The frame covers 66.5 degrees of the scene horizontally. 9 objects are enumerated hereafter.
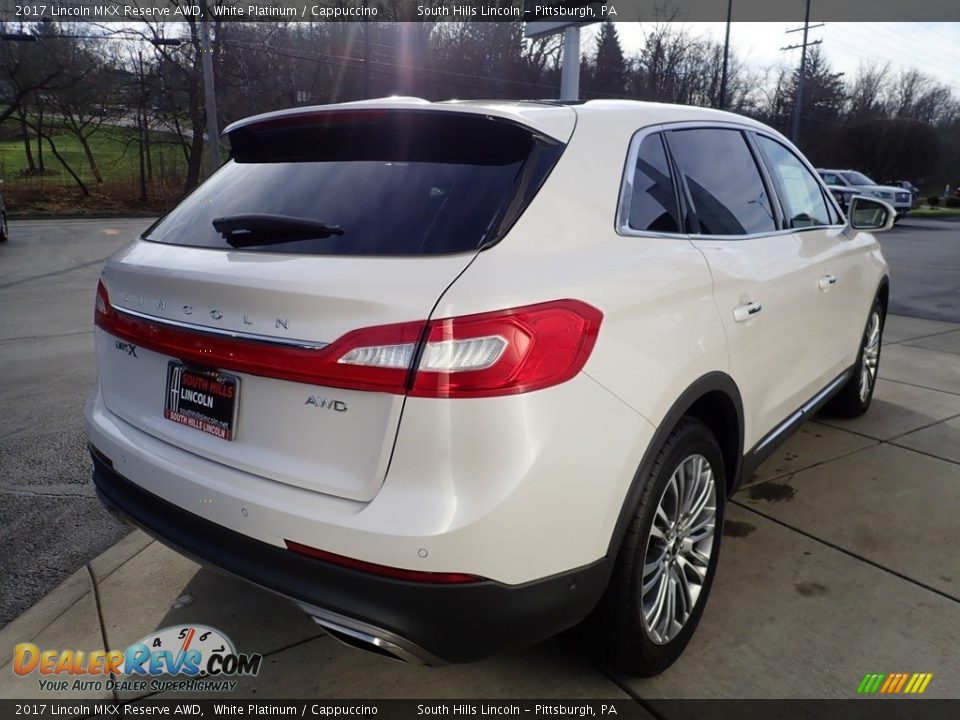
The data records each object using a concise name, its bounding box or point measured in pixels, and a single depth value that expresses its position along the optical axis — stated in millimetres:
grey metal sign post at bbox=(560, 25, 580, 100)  9641
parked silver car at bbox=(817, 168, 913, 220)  25656
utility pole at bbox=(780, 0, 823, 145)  40094
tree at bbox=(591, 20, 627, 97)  54656
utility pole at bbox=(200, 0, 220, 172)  21047
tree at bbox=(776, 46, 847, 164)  60031
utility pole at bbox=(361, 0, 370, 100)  27091
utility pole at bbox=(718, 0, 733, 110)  32062
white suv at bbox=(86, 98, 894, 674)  1701
